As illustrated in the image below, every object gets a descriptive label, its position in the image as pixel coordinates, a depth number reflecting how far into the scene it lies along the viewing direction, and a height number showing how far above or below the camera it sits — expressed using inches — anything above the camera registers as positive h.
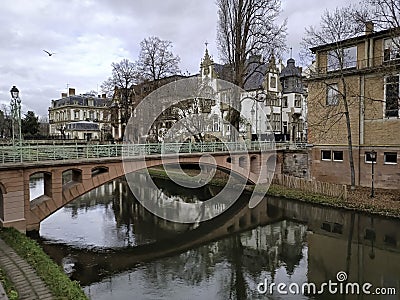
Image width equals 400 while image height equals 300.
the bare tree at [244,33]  1031.0 +314.7
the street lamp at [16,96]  641.9 +84.2
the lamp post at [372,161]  856.7 -64.6
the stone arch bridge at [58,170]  601.6 -61.2
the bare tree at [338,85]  919.0 +150.0
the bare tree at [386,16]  736.3 +268.7
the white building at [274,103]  1708.9 +172.7
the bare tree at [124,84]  1277.1 +207.5
